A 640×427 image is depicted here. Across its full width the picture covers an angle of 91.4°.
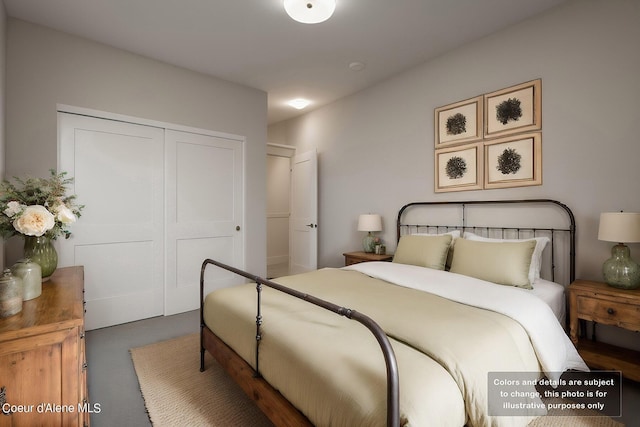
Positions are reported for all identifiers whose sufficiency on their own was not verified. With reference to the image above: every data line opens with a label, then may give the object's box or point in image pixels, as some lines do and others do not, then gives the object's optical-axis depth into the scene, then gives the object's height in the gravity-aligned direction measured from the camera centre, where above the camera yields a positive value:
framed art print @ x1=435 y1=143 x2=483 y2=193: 3.05 +0.45
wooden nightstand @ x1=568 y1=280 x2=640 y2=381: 1.95 -0.67
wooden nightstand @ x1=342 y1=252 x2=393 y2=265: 3.59 -0.52
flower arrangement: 1.53 +0.02
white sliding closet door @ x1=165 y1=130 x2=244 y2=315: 3.55 +0.01
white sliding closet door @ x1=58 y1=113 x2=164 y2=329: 2.99 -0.03
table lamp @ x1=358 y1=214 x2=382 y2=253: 3.82 -0.15
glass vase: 1.80 -0.23
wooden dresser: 1.11 -0.58
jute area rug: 1.75 -1.17
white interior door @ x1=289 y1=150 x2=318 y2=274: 4.73 +0.00
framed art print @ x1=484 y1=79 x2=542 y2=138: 2.66 +0.92
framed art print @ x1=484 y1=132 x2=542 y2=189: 2.66 +0.46
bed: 1.10 -0.56
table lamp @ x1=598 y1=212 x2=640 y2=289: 2.01 -0.24
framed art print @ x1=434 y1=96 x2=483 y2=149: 3.04 +0.92
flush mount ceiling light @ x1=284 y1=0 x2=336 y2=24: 2.24 +1.48
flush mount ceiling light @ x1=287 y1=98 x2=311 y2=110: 4.61 +1.66
